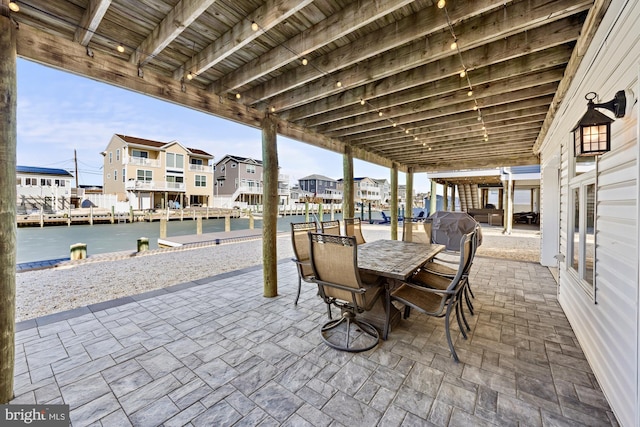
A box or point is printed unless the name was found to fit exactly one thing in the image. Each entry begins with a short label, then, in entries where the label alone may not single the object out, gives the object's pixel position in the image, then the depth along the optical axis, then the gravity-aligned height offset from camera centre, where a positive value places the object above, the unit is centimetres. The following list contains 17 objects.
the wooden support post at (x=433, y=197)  1323 +48
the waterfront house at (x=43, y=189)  1986 +147
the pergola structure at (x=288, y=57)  188 +147
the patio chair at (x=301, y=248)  314 -53
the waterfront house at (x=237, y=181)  2775 +285
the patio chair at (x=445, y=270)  262 -79
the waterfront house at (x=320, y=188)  3849 +287
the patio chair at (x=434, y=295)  219 -84
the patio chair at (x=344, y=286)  224 -73
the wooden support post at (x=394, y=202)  786 +13
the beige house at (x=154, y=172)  2052 +296
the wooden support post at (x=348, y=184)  561 +49
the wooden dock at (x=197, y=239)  918 -121
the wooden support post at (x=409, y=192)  912 +51
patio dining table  244 -58
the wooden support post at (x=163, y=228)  1039 -84
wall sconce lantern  179 +53
